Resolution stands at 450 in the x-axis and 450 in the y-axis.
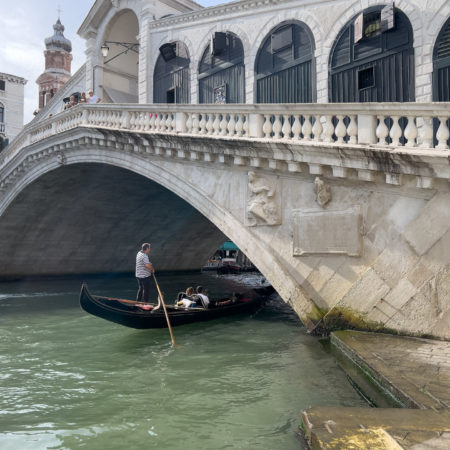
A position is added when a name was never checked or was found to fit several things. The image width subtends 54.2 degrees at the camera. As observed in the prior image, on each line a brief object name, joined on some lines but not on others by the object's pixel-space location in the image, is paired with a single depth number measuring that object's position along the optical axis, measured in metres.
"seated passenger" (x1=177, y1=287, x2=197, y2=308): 8.64
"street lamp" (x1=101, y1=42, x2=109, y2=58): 13.16
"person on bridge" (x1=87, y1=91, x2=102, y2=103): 12.94
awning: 28.74
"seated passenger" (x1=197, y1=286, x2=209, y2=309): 8.93
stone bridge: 5.61
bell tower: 35.31
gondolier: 8.29
